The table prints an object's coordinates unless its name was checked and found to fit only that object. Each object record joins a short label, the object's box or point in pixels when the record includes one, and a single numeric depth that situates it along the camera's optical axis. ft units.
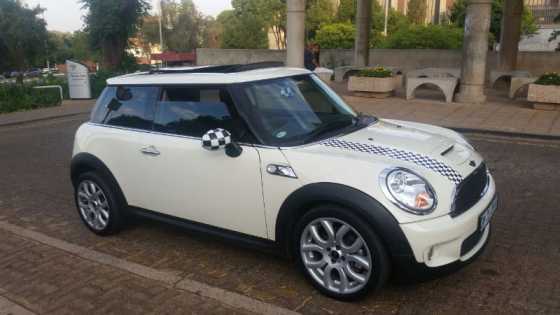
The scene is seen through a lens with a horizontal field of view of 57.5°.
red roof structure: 140.66
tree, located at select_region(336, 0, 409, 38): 151.74
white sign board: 58.23
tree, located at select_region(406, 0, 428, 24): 184.65
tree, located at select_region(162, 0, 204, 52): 203.00
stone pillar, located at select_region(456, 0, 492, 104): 44.37
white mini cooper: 10.96
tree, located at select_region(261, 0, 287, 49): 168.76
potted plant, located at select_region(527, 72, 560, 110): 39.17
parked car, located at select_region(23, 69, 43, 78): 157.38
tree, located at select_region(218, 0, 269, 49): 148.36
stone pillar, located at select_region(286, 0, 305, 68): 50.92
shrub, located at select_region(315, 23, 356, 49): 114.73
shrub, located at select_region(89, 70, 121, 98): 61.98
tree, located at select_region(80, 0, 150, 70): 67.56
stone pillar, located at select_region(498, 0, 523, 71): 61.57
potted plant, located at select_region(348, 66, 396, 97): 48.91
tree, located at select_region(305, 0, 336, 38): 156.60
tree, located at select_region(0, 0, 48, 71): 98.58
